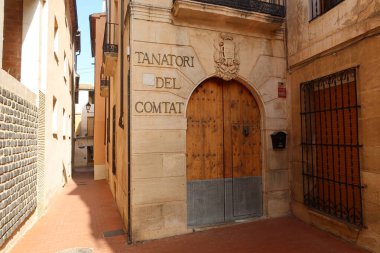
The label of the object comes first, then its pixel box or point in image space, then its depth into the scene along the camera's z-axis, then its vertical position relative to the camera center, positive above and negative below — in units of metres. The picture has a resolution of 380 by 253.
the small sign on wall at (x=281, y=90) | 6.42 +1.11
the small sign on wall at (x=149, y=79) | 5.25 +1.14
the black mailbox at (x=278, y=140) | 6.16 -0.09
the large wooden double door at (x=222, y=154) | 5.66 -0.40
